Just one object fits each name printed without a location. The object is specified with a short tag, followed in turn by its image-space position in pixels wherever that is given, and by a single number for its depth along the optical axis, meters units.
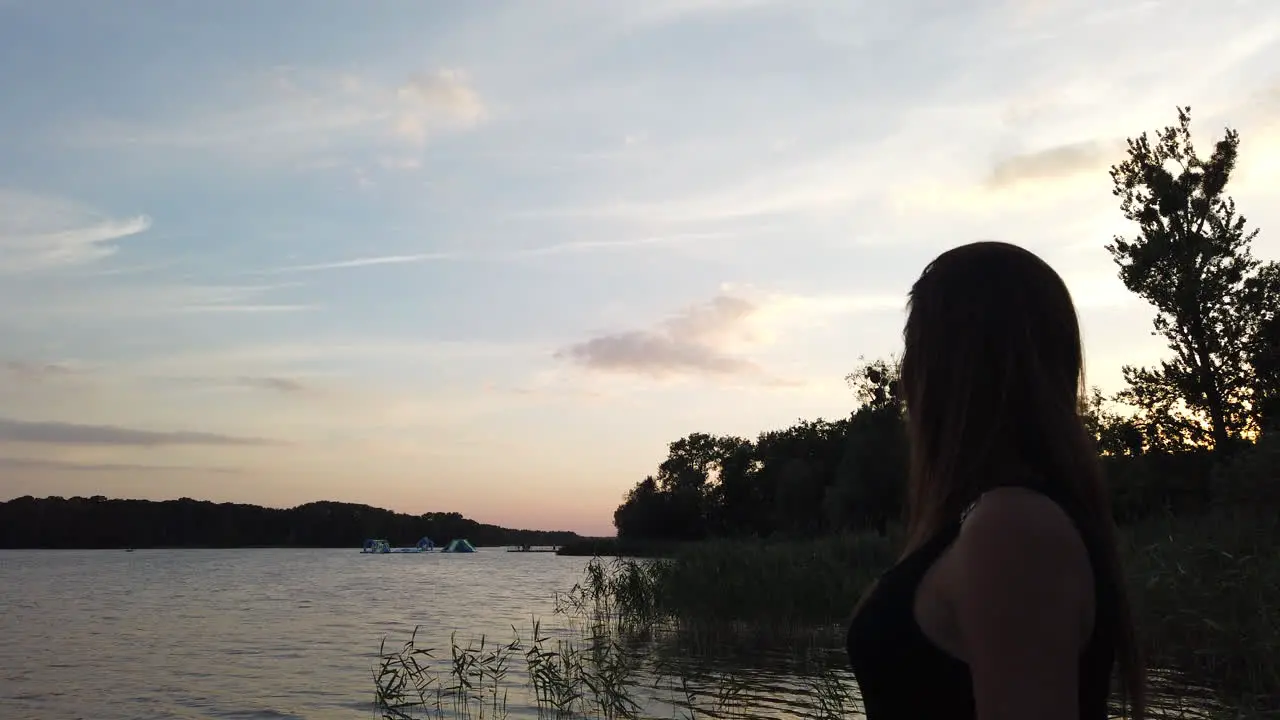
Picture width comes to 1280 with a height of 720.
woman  1.63
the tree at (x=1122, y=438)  32.19
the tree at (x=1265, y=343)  29.30
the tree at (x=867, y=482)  54.97
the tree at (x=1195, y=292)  30.92
